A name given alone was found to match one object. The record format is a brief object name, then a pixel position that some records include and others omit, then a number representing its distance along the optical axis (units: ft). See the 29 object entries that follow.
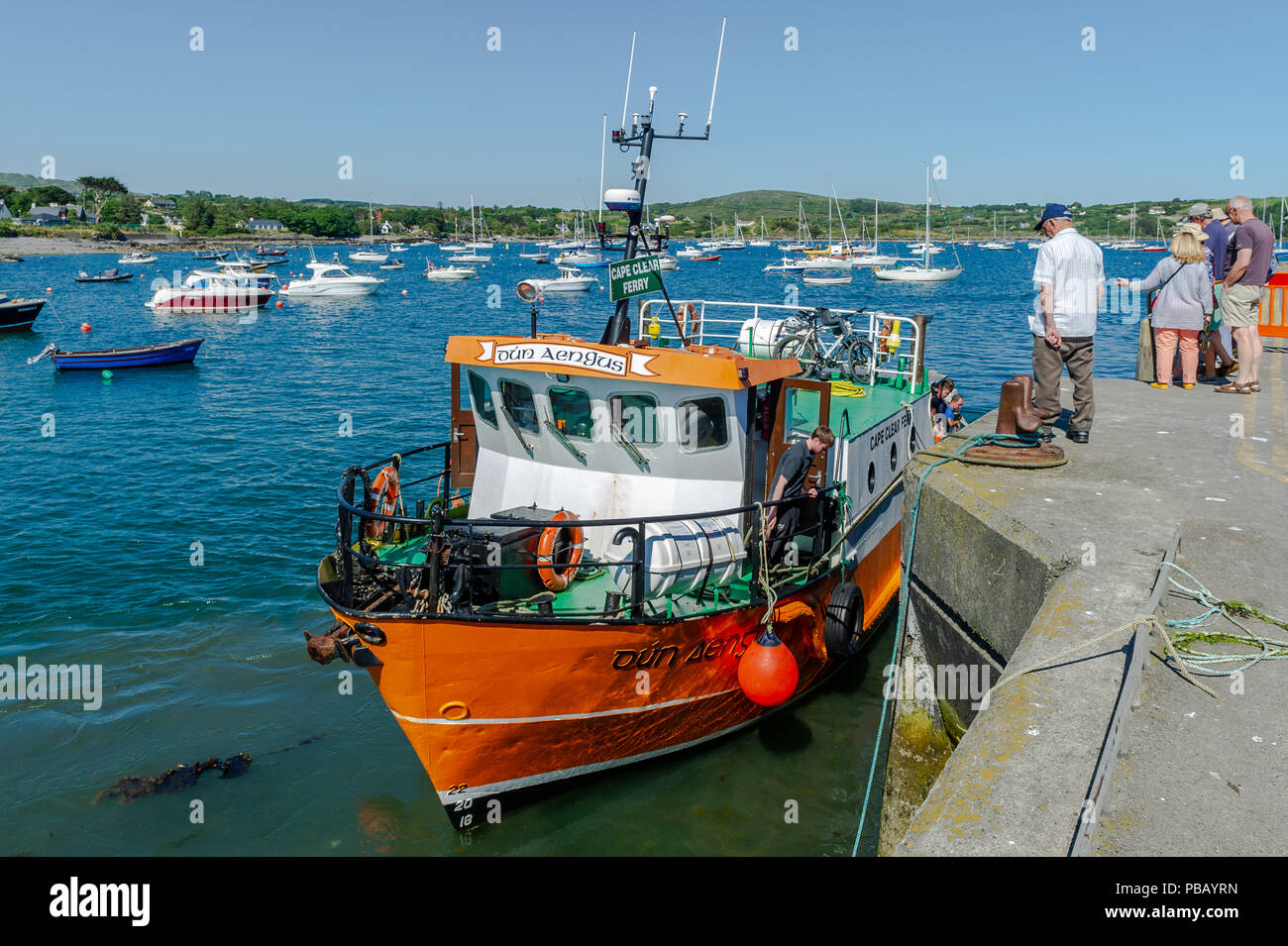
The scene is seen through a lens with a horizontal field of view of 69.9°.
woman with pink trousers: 34.14
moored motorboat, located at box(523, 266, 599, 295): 267.80
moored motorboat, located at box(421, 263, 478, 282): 334.85
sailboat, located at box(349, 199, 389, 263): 439.63
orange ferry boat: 24.81
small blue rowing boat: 116.57
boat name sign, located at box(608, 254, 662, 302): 29.14
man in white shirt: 24.95
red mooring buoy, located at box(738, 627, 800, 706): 26.30
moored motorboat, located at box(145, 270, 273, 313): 201.57
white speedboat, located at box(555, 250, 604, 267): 357.04
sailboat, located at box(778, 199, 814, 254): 535.10
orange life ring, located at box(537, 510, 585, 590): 26.45
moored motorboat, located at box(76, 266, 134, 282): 300.81
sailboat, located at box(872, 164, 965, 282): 300.81
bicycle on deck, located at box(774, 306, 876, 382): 42.32
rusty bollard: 23.88
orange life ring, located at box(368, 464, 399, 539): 32.03
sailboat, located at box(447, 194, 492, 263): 443.32
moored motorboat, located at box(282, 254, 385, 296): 236.43
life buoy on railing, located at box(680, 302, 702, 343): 41.71
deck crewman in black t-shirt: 29.60
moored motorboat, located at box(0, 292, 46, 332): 153.69
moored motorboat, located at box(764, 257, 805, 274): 376.89
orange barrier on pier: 49.44
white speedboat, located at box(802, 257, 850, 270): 366.02
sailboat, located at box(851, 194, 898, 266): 385.50
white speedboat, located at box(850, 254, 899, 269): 384.33
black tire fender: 30.60
